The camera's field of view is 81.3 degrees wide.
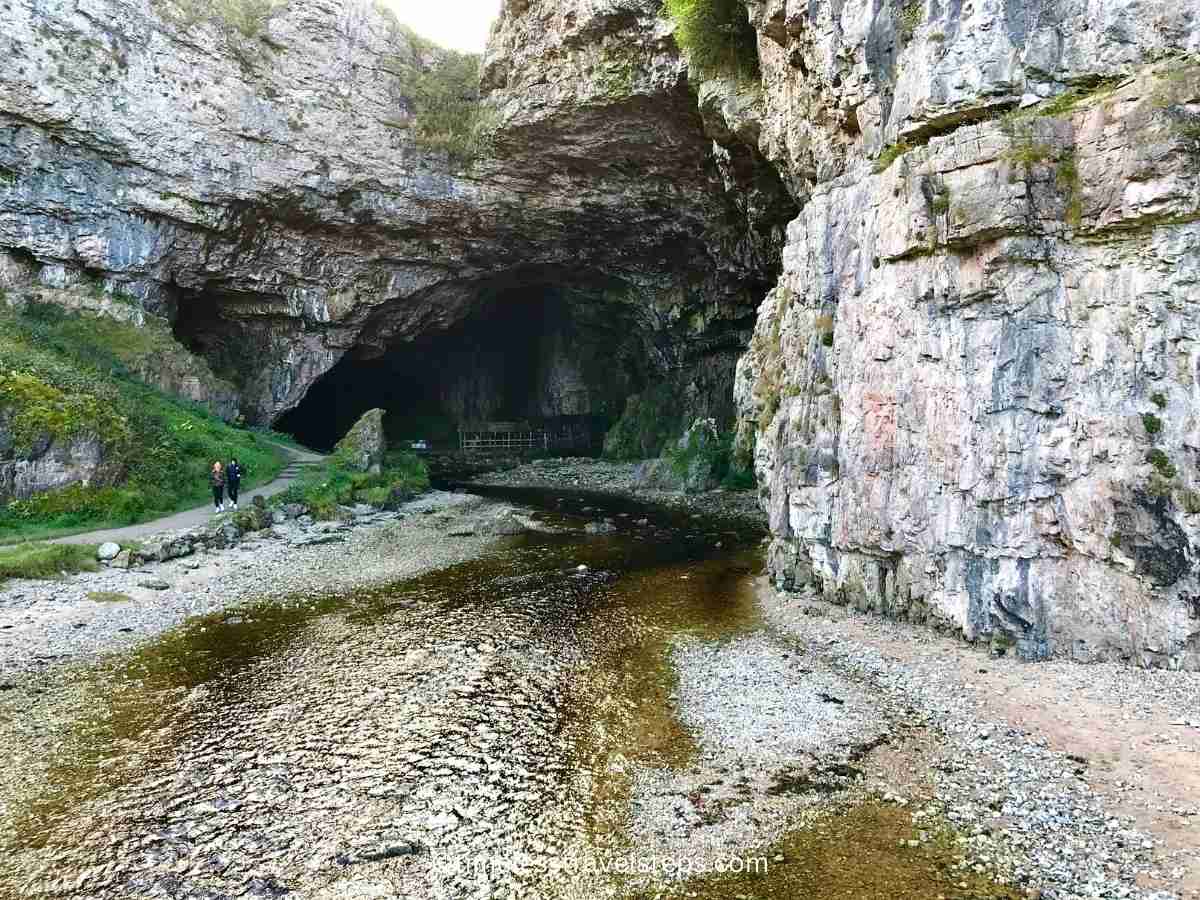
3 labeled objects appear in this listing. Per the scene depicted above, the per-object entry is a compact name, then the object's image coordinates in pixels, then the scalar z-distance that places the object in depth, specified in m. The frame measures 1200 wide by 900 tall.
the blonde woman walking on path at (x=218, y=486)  27.05
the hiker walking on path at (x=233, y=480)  28.39
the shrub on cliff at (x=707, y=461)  39.62
